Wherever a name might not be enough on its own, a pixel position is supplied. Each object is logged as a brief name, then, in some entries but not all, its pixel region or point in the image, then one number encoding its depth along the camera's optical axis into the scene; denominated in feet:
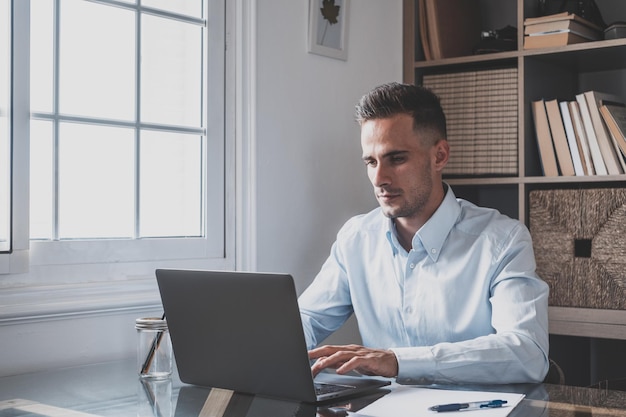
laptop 4.65
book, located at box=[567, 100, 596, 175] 8.76
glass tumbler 5.71
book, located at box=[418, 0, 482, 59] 9.73
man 6.66
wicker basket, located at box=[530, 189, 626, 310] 8.52
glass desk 4.55
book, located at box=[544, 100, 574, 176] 8.92
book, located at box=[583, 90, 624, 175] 8.60
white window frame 6.22
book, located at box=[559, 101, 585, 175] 8.83
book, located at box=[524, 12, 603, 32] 8.77
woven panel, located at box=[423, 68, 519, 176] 9.23
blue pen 4.48
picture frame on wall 8.59
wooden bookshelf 8.68
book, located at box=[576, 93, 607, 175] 8.68
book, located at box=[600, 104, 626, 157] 8.56
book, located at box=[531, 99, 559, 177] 9.04
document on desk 4.42
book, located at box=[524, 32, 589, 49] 8.82
